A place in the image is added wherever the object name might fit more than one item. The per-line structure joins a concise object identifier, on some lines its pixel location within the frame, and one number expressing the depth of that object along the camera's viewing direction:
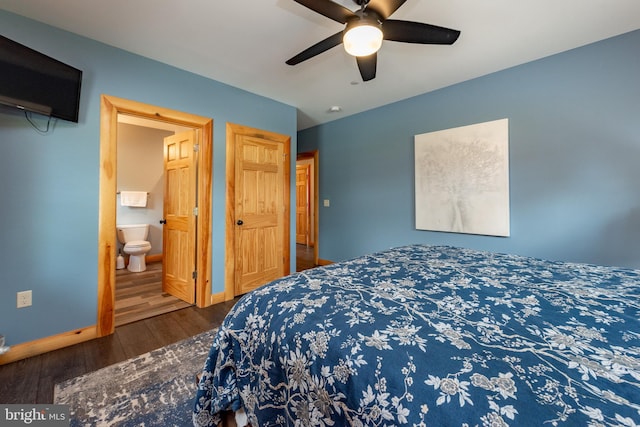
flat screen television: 1.61
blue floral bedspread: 0.52
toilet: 3.94
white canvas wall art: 2.66
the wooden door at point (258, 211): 3.06
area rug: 1.35
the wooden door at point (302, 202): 6.86
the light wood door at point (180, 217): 2.86
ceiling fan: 1.44
